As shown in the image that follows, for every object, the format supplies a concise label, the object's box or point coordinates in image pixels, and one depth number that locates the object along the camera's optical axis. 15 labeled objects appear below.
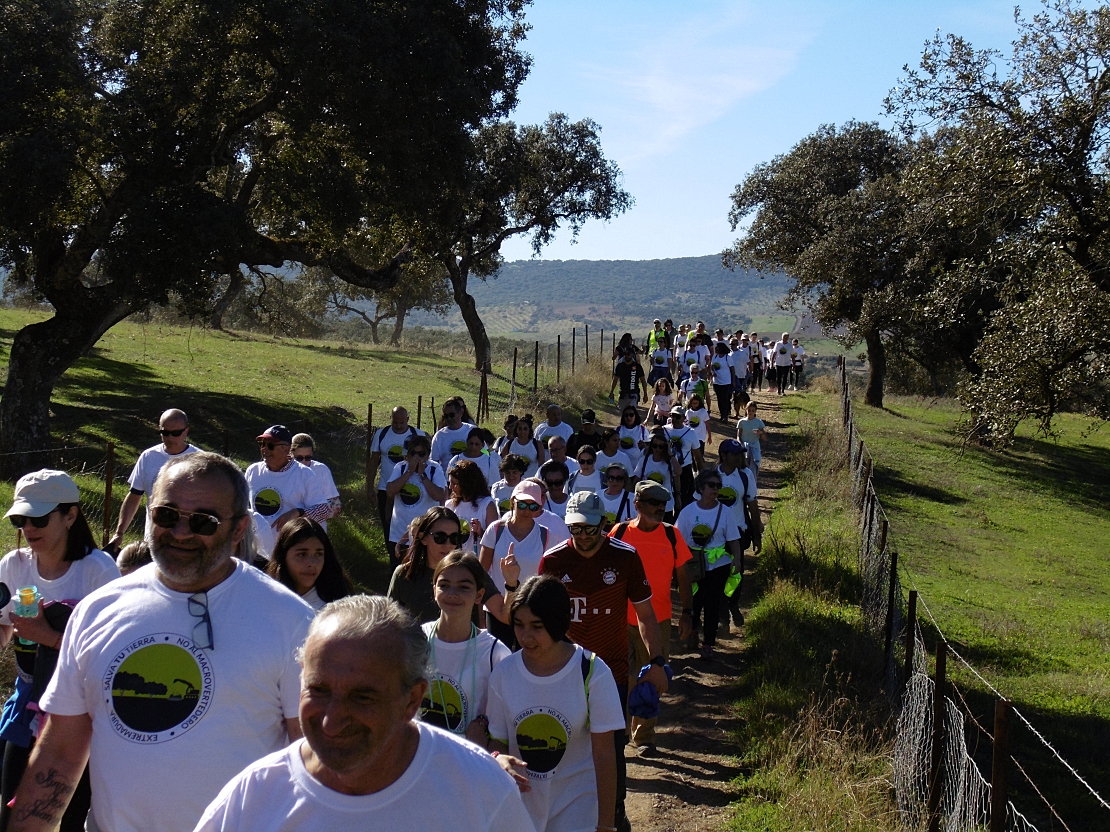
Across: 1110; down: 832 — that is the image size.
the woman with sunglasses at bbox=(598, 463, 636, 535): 8.93
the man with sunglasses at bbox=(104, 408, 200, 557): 7.61
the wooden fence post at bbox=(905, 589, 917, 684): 6.95
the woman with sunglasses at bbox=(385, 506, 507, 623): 5.68
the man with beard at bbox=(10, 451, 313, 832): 2.84
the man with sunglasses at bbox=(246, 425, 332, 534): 7.44
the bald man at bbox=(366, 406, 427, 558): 10.60
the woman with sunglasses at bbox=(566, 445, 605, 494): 9.68
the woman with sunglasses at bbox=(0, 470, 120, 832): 4.07
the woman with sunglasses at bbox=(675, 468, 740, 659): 8.88
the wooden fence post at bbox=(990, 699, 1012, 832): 4.29
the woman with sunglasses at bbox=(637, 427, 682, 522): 10.92
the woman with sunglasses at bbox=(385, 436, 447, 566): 8.85
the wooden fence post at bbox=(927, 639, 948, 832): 5.31
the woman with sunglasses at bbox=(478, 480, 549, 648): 6.82
